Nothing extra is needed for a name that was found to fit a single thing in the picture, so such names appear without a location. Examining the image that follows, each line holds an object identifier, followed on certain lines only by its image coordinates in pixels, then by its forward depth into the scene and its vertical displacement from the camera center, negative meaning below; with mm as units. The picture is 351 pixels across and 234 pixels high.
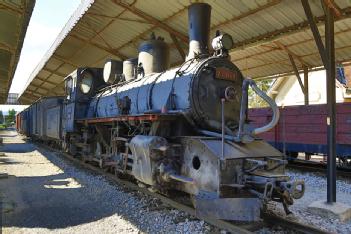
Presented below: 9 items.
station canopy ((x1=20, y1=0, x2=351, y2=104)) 9312 +3197
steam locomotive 5297 -146
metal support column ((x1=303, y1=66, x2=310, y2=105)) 15683 +2041
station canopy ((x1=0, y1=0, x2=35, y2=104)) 8008 +2640
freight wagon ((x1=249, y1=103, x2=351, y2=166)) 10742 -135
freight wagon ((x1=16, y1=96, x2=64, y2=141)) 14047 +354
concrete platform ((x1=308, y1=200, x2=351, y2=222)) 6363 -1549
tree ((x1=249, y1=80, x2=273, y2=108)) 39838 +3378
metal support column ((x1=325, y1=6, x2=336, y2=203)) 7039 +450
